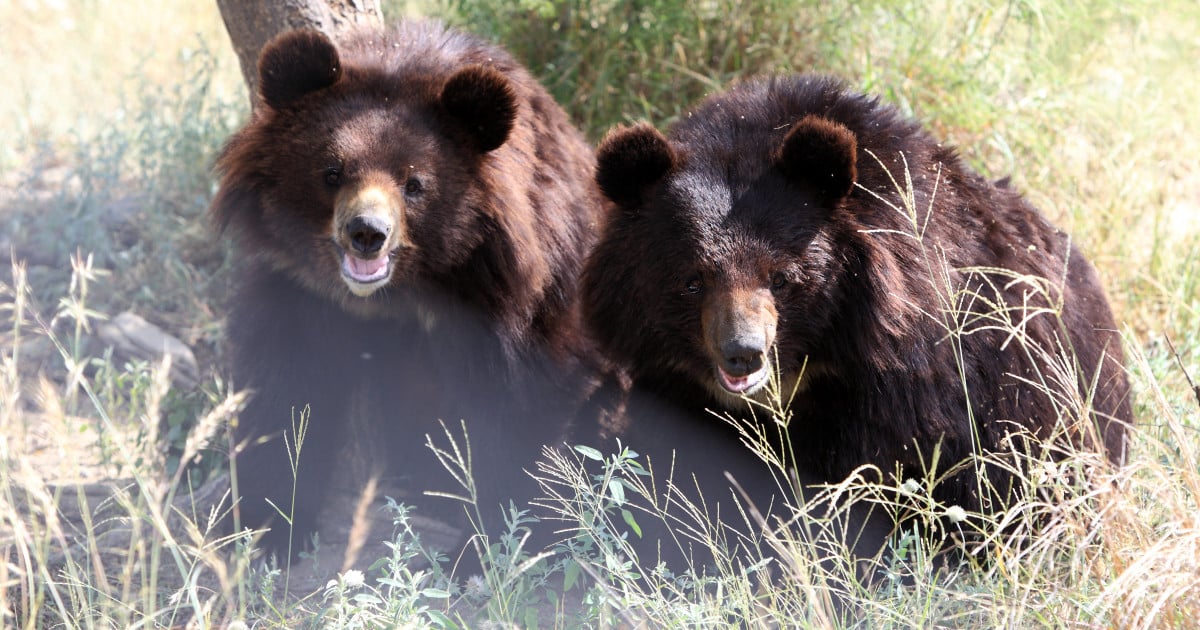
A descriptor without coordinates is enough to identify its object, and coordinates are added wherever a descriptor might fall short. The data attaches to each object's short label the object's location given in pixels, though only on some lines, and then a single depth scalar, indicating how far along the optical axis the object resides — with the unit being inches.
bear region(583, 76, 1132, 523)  285.4
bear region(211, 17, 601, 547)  316.5
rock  443.8
